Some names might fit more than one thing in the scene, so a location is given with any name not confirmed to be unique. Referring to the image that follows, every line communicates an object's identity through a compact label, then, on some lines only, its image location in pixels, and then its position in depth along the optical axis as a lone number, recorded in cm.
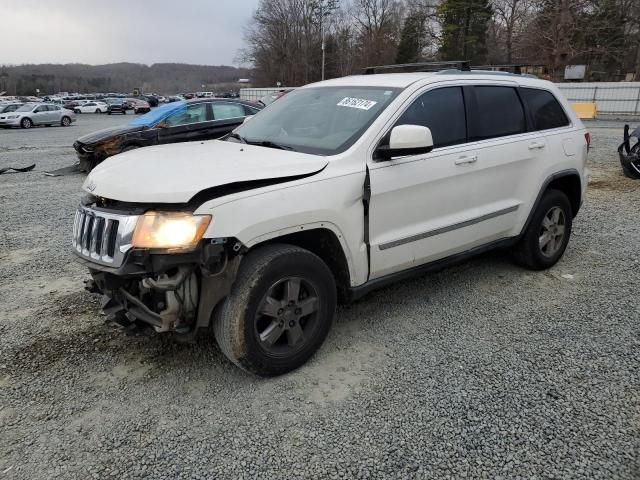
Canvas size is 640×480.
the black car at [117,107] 4603
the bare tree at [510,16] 4844
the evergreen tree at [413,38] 6400
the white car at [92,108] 4903
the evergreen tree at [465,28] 5441
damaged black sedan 1051
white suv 269
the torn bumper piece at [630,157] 921
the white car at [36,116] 2792
